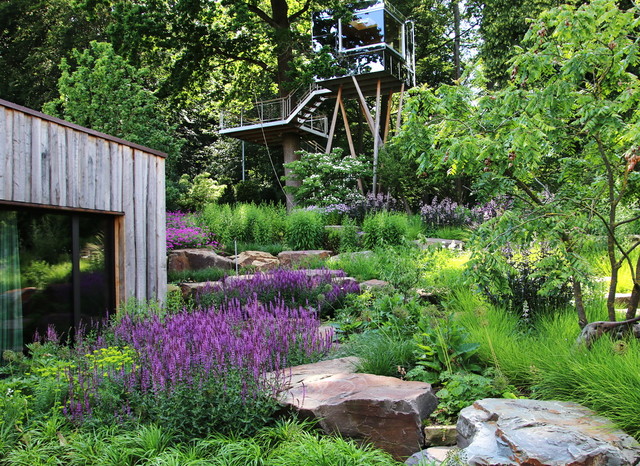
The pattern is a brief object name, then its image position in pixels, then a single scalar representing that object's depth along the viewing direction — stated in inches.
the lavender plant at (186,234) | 473.1
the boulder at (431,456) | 108.5
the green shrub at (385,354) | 153.5
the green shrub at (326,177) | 661.9
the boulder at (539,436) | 95.7
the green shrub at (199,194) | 813.9
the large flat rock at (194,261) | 414.9
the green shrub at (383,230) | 456.8
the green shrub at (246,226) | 534.0
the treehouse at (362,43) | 740.6
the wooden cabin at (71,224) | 191.5
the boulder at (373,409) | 121.1
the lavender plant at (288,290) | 256.2
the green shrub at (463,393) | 129.3
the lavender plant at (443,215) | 542.9
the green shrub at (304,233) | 485.4
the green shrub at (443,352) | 145.5
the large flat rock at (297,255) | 417.1
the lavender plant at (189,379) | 121.3
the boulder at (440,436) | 122.0
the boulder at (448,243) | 387.2
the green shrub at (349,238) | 461.4
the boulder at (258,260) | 403.6
